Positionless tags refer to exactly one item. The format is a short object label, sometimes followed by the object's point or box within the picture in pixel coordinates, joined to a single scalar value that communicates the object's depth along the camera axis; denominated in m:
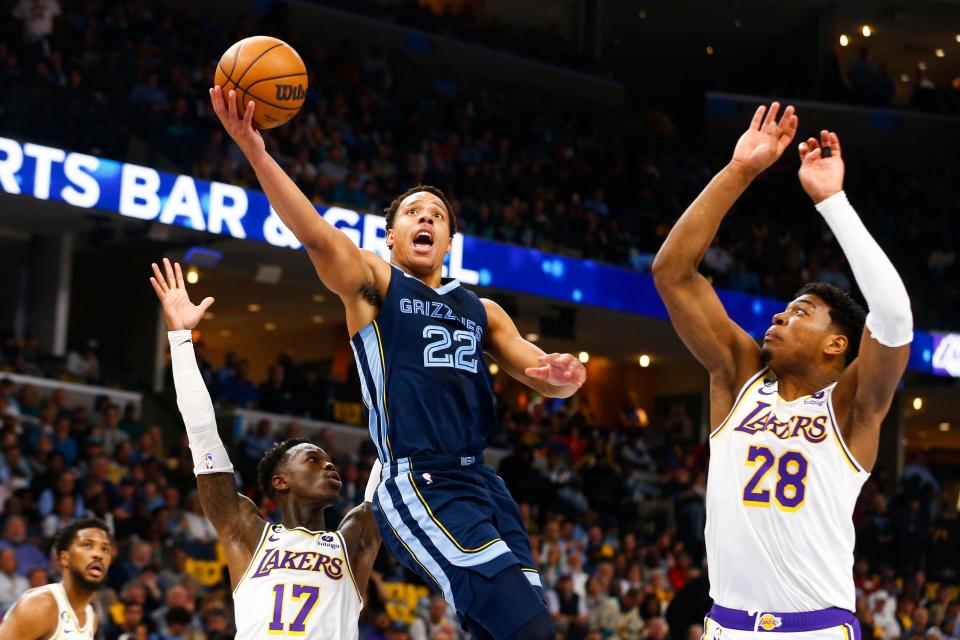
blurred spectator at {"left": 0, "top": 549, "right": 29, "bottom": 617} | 10.91
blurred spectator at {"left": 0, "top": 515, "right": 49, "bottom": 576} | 11.38
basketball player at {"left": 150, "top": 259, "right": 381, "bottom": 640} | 5.63
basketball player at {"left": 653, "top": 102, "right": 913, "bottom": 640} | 4.54
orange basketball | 5.28
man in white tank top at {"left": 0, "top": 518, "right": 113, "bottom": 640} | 6.66
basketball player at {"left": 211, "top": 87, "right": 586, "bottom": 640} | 4.70
